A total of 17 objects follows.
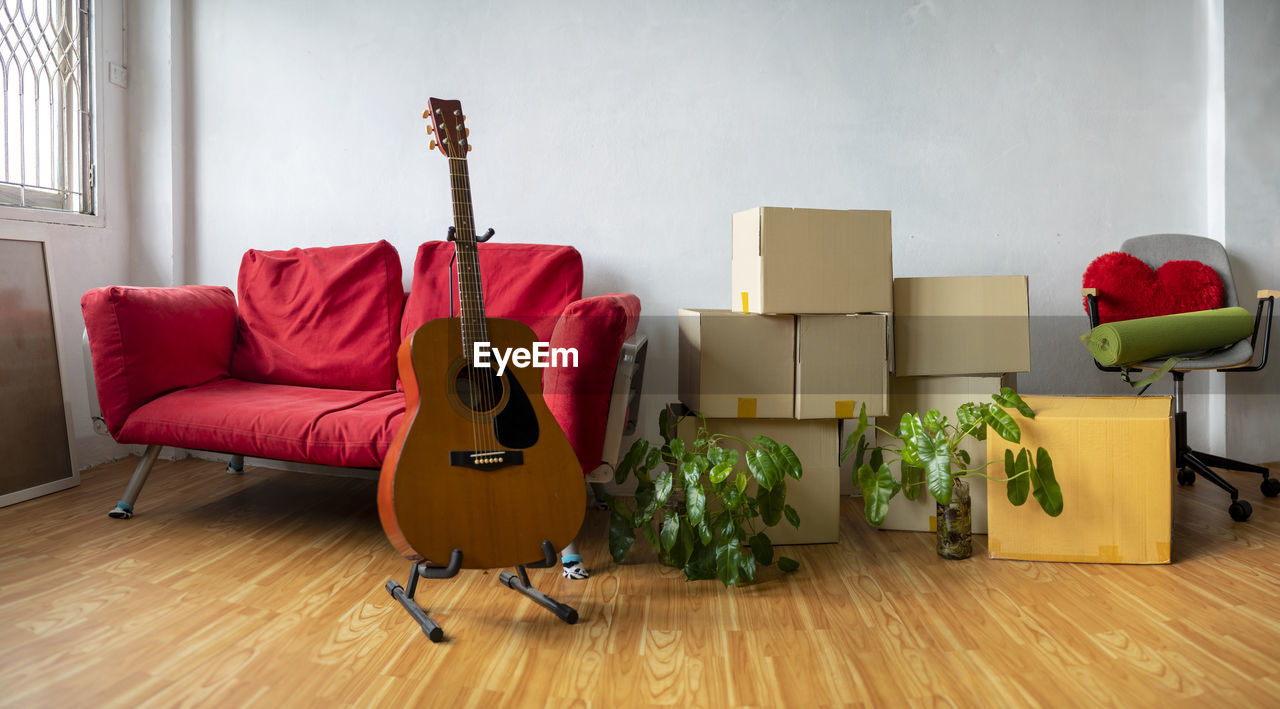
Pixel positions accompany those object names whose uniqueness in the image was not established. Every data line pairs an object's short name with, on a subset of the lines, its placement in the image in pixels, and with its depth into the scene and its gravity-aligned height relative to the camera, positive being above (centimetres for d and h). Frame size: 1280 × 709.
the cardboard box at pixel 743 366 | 204 -6
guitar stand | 150 -55
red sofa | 183 +1
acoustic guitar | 151 -23
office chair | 242 -6
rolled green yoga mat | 224 +1
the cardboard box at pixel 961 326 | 215 +4
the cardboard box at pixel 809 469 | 208 -36
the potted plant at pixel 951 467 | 186 -33
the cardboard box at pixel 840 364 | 204 -6
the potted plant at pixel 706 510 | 177 -41
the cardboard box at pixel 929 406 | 217 -19
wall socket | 295 +110
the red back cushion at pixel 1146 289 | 260 +18
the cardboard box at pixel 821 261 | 199 +22
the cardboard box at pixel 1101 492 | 188 -39
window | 264 +92
